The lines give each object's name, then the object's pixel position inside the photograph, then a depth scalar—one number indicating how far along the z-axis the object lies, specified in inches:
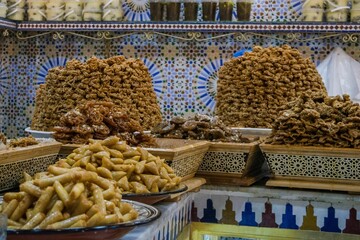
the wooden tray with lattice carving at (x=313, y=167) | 85.4
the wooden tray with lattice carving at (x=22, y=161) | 67.2
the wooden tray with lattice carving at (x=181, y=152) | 77.4
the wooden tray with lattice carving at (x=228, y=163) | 90.1
